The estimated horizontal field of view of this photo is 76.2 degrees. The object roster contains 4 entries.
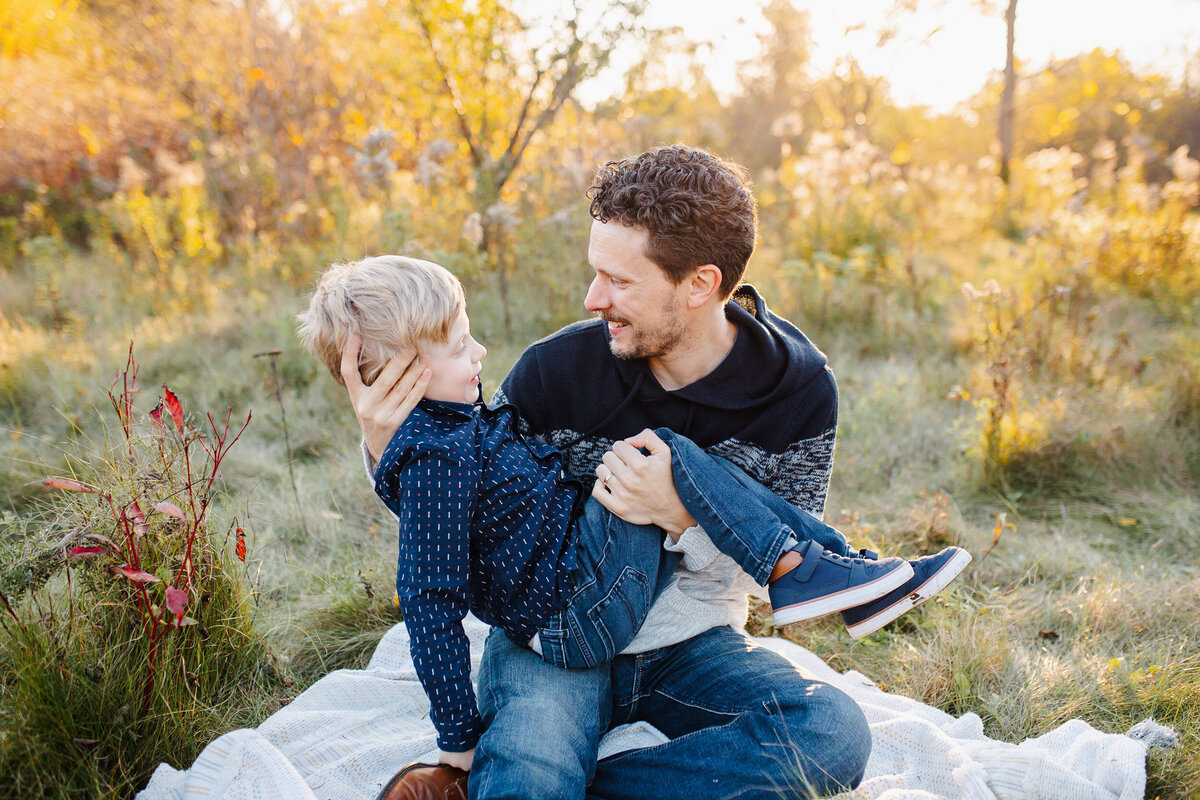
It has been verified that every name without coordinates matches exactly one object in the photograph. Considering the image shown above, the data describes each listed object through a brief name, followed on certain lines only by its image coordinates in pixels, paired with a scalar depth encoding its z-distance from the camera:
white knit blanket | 1.94
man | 1.89
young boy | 1.99
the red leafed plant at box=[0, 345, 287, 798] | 1.81
